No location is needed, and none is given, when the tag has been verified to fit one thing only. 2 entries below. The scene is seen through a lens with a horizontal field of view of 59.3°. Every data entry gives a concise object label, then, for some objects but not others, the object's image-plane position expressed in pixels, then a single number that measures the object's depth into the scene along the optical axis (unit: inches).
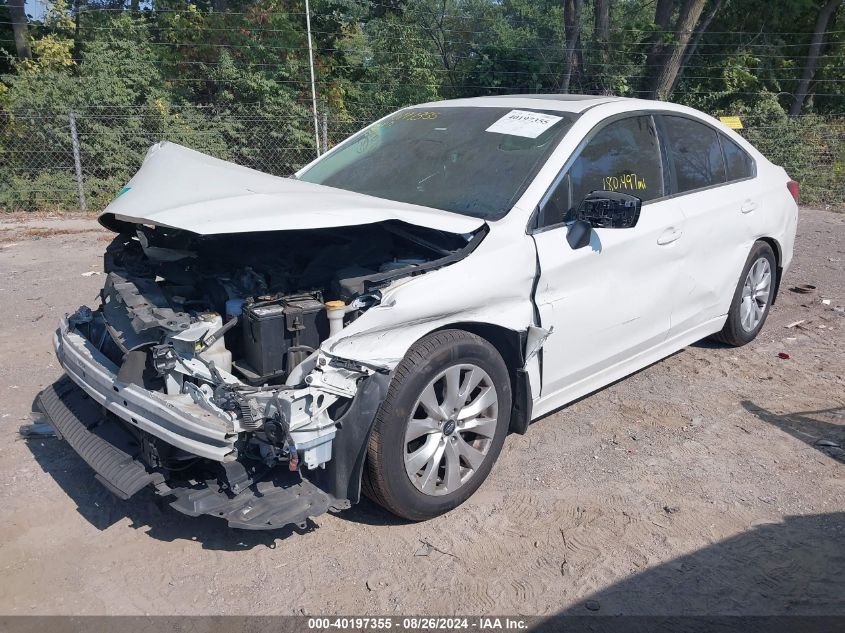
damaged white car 122.8
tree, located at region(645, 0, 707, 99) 591.5
